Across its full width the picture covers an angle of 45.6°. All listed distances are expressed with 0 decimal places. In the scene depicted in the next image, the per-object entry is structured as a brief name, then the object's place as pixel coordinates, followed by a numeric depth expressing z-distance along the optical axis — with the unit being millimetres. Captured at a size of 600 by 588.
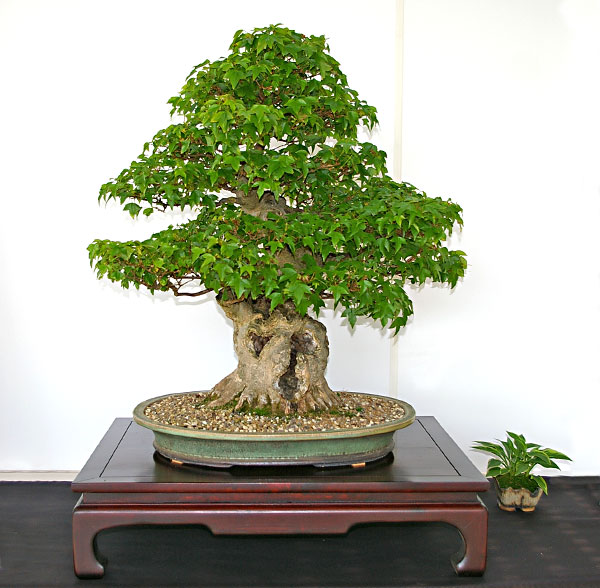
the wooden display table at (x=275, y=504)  1995
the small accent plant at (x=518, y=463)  2754
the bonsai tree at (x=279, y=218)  2045
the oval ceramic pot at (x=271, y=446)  2104
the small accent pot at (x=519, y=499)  2732
